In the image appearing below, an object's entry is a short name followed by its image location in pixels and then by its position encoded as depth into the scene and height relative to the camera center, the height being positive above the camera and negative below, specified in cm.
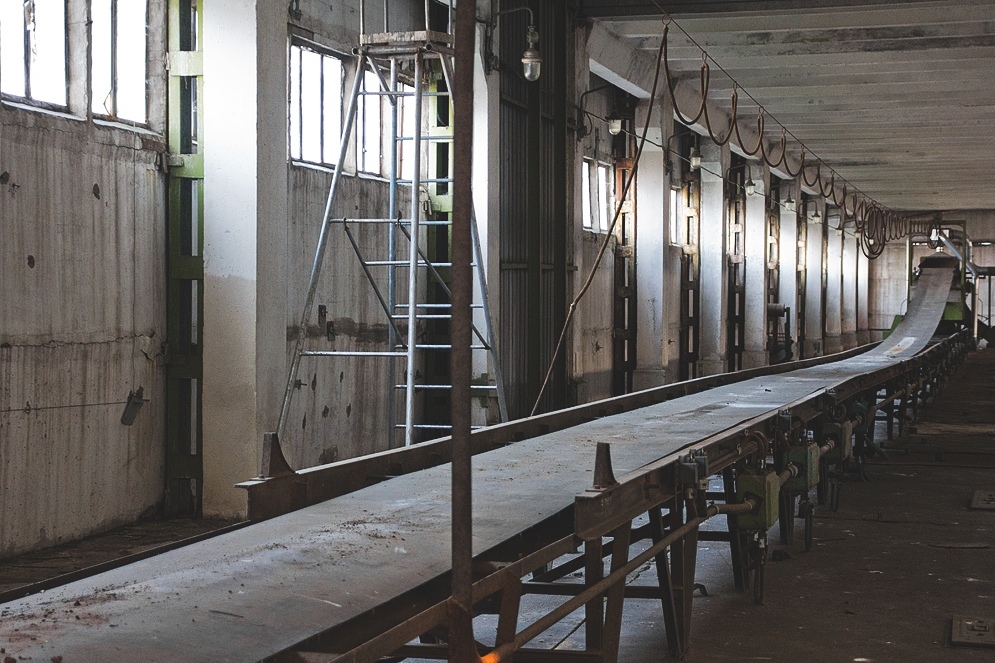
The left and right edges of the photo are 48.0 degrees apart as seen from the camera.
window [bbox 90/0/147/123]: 688 +158
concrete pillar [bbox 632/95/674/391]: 1642 +70
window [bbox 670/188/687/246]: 1898 +152
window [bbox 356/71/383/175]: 952 +153
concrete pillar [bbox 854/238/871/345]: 3678 +28
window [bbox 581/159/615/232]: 1572 +160
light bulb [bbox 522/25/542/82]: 886 +197
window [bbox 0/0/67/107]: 607 +145
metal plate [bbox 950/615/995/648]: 508 -152
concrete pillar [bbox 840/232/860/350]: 3534 +57
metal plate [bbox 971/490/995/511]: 882 -156
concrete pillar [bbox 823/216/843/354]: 3269 +50
